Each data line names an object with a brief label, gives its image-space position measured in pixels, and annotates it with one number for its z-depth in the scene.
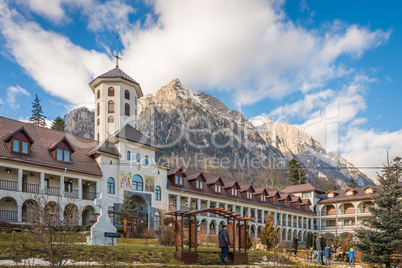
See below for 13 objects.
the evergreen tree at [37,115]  87.00
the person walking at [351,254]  28.83
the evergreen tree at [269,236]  33.28
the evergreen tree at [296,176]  92.00
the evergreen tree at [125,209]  35.77
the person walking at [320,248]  23.30
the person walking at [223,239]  18.78
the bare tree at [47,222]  11.36
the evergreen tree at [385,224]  26.42
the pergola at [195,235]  18.86
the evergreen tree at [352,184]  97.40
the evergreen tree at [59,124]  78.51
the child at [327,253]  24.26
